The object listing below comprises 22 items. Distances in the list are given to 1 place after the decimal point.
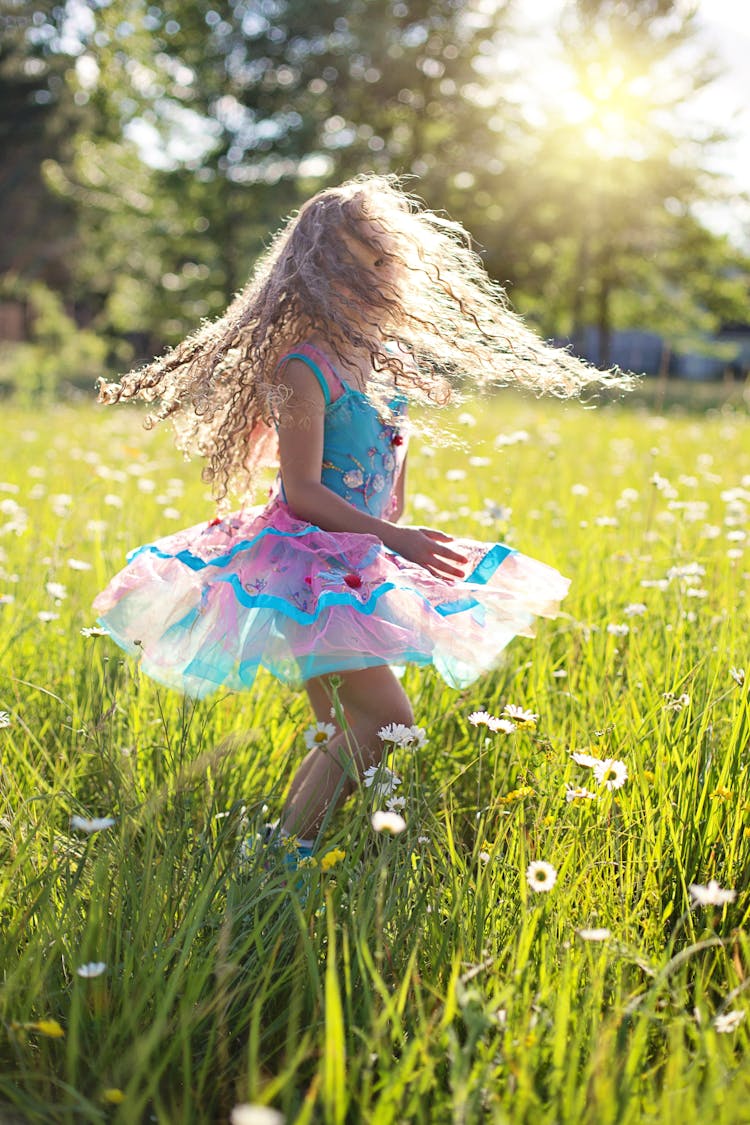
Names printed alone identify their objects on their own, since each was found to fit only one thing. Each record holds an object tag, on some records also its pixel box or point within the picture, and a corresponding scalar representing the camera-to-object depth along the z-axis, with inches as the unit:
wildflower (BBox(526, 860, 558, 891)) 64.9
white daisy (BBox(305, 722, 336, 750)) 86.4
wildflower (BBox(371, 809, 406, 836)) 61.5
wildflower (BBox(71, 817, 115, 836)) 64.9
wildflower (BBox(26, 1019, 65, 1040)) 58.9
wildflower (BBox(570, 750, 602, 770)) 80.5
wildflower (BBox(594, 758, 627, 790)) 79.4
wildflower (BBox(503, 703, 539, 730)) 85.1
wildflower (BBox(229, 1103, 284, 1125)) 42.3
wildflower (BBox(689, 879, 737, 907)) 59.5
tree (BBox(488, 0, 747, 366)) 1043.3
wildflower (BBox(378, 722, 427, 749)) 86.1
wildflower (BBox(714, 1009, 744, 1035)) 59.6
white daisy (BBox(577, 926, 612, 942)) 58.5
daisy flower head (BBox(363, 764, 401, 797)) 79.6
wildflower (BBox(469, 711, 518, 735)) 82.4
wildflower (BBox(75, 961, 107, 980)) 59.4
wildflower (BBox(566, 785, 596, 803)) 79.8
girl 92.8
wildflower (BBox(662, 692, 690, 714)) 91.2
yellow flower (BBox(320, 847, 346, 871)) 73.3
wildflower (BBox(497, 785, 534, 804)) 83.4
